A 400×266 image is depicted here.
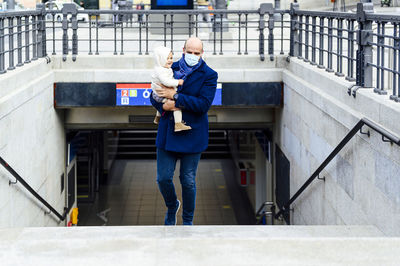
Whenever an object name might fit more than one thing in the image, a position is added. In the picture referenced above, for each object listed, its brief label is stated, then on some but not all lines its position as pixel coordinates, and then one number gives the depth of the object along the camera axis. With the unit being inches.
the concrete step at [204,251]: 302.7
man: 450.3
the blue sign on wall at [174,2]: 1310.6
